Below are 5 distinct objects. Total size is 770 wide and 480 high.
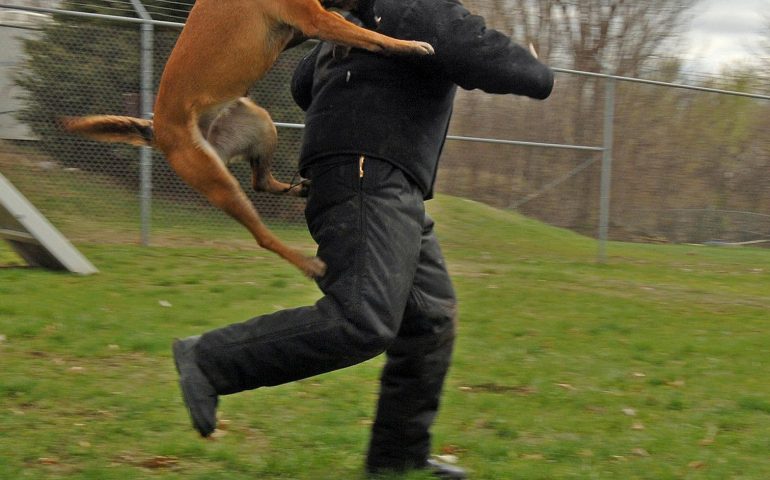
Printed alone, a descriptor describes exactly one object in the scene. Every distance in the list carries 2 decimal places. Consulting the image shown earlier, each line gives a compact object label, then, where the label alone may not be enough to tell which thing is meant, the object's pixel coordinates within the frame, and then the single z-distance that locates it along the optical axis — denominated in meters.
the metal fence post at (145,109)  9.36
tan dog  3.21
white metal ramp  7.31
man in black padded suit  3.24
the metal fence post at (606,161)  11.18
